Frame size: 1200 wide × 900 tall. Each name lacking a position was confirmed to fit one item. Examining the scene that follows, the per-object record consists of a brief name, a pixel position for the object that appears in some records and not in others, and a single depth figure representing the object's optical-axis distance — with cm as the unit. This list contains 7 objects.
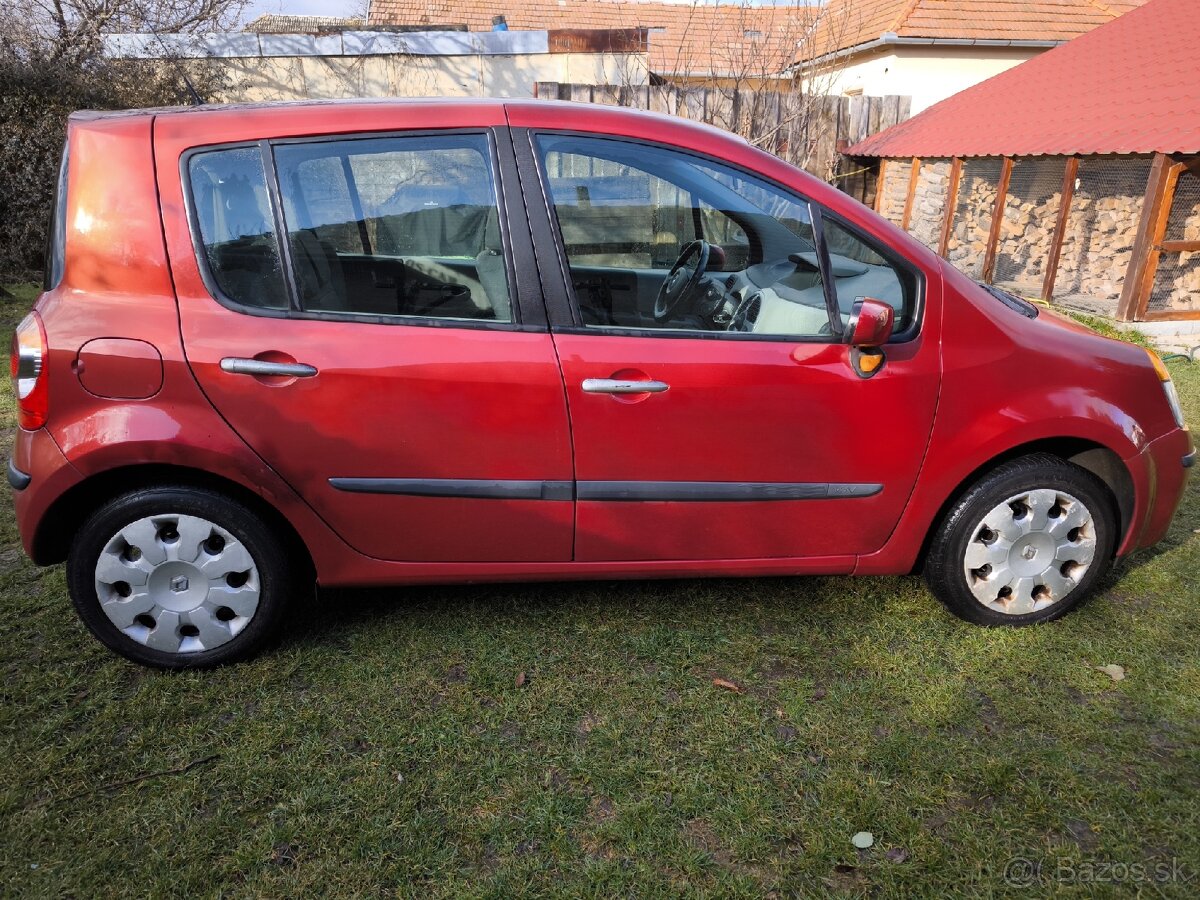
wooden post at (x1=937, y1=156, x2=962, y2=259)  1051
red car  252
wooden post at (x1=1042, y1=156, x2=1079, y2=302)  837
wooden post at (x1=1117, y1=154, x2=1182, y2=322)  746
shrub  992
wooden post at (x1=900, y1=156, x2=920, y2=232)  1135
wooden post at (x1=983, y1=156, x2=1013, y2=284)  941
